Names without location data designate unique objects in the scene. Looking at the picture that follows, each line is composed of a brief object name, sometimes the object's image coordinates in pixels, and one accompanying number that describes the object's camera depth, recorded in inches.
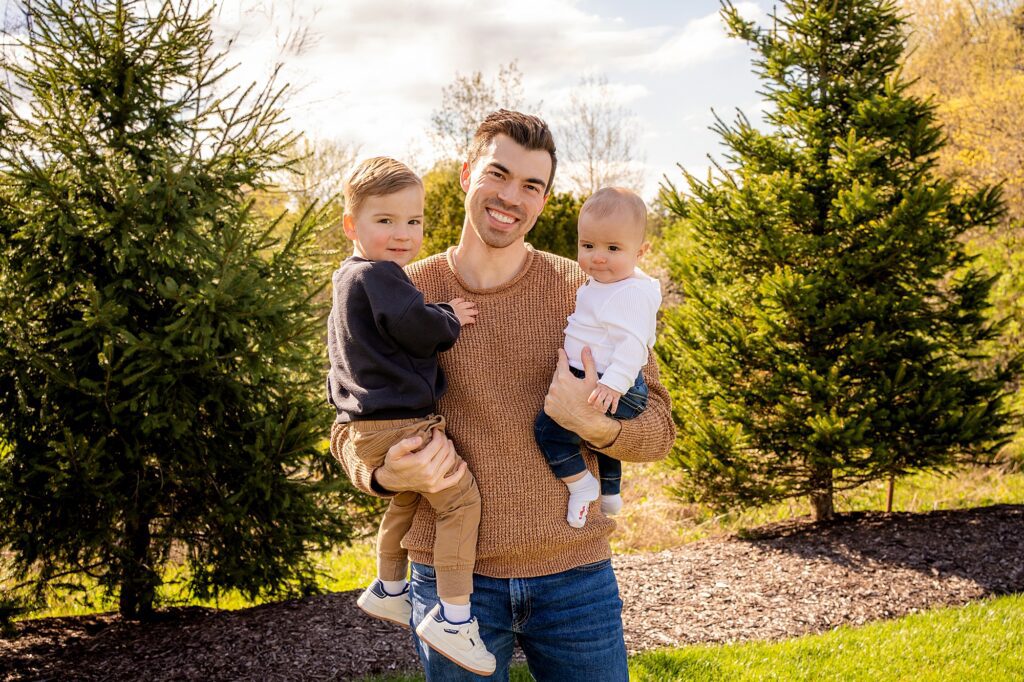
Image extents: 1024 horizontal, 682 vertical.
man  79.6
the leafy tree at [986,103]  410.0
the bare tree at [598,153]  973.2
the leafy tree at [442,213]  540.1
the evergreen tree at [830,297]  250.2
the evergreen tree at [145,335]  189.5
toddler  79.1
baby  82.3
